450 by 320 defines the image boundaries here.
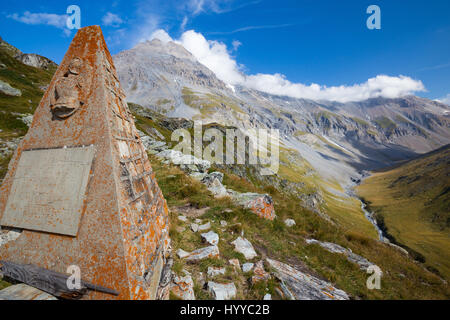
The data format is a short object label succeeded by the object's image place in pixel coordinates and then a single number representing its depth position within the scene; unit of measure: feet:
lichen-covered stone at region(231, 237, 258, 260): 19.65
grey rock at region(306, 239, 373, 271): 24.57
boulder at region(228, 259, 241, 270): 17.34
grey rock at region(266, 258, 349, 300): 15.99
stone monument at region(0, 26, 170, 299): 10.11
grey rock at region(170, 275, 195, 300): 13.30
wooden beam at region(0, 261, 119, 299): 9.57
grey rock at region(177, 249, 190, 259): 17.25
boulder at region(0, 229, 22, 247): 11.77
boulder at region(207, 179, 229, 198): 34.21
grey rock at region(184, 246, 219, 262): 17.19
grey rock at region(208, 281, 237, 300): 13.74
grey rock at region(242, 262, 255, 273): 17.21
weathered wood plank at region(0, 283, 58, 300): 9.48
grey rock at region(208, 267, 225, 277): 15.70
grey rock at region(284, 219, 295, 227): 31.38
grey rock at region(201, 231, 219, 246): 20.05
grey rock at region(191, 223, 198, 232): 22.41
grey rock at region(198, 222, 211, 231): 22.90
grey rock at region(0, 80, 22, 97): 87.79
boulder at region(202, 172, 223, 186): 40.95
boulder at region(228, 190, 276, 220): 29.58
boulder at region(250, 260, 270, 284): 16.03
